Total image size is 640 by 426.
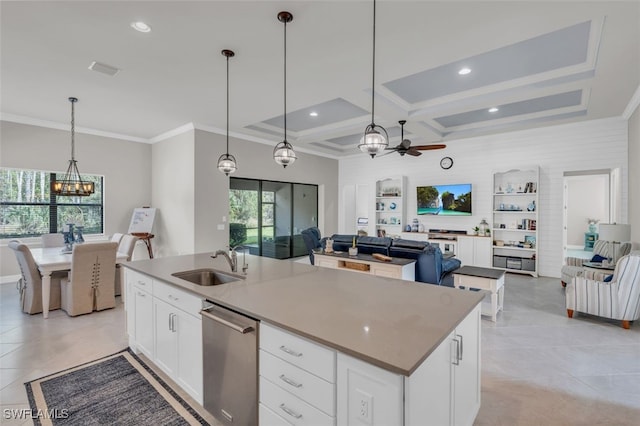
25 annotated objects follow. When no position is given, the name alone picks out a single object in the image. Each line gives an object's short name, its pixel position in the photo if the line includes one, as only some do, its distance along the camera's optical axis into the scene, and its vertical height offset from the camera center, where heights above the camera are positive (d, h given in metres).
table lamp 4.59 -0.32
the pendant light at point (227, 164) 3.98 +0.62
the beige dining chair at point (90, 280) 3.99 -0.93
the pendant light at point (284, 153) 3.23 +0.62
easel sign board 6.70 -0.18
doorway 9.44 +0.00
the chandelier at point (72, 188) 4.64 +0.37
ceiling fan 5.19 +1.15
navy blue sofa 4.09 -0.58
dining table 3.90 -0.71
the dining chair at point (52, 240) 5.46 -0.51
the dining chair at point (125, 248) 4.84 -0.59
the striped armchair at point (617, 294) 3.56 -0.97
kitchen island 1.21 -0.56
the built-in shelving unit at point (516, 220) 6.44 -0.16
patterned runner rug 2.15 -1.44
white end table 3.83 -0.89
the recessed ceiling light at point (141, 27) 2.81 +1.73
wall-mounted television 7.30 +0.32
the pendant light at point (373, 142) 2.67 +0.62
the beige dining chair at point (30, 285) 3.91 -1.00
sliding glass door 7.13 -0.07
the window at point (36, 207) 5.62 +0.10
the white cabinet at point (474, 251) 6.78 -0.86
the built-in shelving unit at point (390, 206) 8.28 +0.18
